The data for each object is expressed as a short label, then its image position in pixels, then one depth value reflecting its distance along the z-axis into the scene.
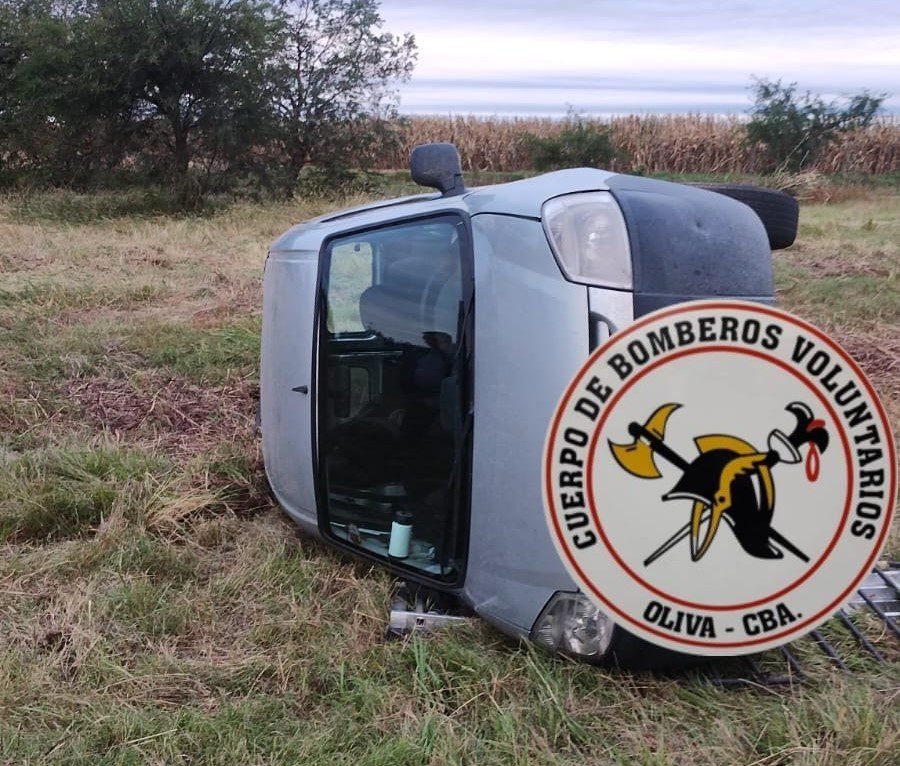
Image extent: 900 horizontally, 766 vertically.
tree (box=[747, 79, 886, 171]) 24.75
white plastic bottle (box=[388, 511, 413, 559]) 2.97
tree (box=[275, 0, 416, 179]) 16.62
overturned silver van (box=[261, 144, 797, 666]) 2.55
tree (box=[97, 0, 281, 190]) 14.27
